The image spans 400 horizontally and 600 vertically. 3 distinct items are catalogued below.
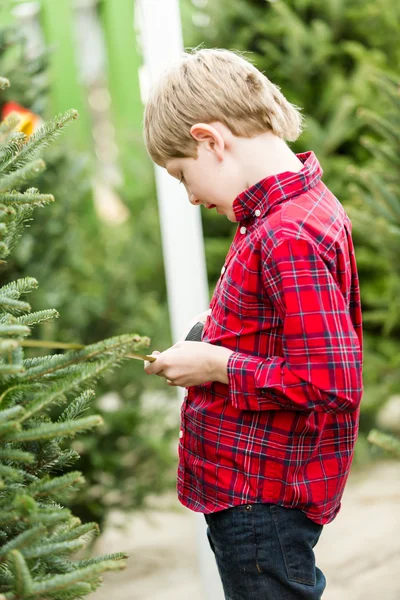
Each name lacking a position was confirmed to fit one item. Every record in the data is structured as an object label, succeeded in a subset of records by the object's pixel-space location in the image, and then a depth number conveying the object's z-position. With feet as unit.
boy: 5.72
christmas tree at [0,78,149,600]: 5.17
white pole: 7.85
